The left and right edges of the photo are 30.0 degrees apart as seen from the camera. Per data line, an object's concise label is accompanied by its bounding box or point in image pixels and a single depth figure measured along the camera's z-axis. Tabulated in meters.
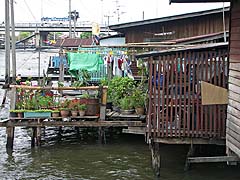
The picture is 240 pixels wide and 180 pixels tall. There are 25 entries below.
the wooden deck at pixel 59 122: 12.76
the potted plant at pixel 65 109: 12.84
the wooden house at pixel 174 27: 17.57
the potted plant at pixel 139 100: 12.73
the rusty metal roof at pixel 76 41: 40.66
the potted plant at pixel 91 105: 12.94
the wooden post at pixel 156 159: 10.55
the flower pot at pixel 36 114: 12.84
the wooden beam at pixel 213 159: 9.14
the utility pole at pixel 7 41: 27.81
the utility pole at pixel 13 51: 27.22
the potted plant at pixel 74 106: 12.84
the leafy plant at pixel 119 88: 13.65
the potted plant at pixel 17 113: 12.81
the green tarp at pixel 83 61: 15.95
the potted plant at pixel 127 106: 12.99
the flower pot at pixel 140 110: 12.72
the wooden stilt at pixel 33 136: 13.85
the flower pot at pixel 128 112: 12.98
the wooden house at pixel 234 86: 8.62
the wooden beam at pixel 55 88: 12.74
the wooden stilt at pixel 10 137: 13.33
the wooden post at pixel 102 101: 12.78
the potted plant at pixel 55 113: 12.85
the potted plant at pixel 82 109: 12.82
